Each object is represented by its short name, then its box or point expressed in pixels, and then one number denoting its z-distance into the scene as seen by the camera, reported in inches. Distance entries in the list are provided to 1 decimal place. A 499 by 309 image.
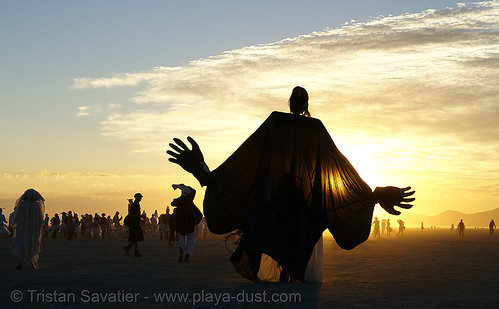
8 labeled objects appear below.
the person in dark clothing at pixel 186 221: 740.0
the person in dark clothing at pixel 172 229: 1134.8
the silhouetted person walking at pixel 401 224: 2858.0
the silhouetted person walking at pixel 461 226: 2865.2
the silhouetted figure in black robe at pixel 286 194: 398.0
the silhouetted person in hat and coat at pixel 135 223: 853.8
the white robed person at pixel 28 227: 611.8
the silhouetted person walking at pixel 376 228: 2362.9
